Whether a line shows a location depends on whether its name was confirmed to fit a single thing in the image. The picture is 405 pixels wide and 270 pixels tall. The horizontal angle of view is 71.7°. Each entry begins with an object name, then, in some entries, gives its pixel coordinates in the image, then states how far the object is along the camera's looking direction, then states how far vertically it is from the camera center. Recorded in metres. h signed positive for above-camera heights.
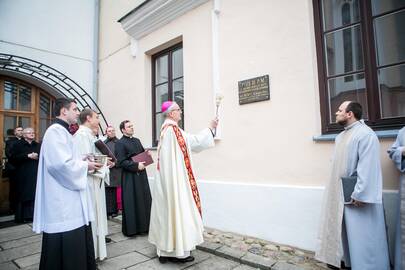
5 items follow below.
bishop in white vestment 3.22 -0.55
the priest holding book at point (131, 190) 4.43 -0.57
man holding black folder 2.64 -0.58
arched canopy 6.11 +1.86
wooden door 6.34 +1.14
